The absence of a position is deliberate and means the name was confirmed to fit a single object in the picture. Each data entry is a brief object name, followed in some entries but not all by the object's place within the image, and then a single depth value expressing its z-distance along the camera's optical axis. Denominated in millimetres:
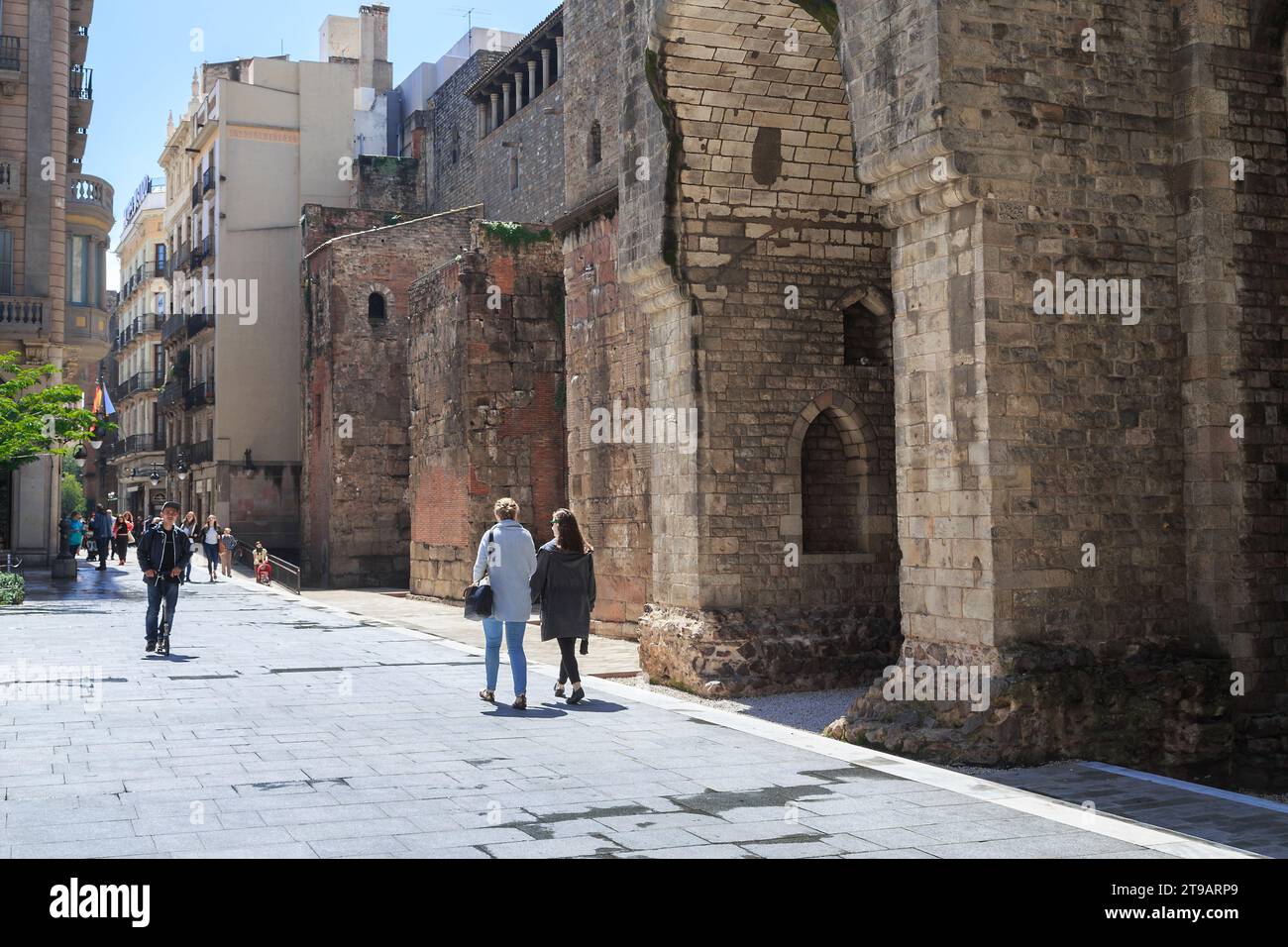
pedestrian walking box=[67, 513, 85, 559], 29495
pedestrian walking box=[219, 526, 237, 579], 31125
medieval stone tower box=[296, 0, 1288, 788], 8562
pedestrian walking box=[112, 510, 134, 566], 35156
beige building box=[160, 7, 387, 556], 38844
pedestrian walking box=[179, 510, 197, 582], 30719
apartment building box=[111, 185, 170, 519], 51844
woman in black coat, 10391
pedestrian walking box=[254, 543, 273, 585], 28548
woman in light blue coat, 9969
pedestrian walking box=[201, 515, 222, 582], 29375
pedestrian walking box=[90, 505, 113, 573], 31000
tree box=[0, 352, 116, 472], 21578
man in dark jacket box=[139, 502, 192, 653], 13203
